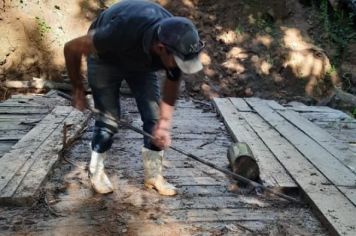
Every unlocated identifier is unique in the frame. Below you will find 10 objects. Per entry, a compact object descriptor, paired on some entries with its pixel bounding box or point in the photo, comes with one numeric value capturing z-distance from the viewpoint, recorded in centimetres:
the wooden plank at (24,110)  544
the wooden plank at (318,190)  268
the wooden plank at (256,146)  337
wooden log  343
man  248
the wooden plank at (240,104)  595
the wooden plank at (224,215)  284
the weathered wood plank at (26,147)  325
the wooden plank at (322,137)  387
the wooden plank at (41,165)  290
